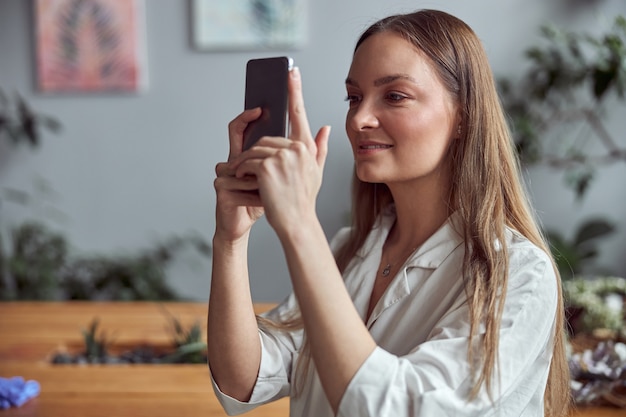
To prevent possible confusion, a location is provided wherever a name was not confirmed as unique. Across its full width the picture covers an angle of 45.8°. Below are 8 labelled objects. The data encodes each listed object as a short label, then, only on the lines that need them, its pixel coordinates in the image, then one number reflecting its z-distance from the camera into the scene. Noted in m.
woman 0.99
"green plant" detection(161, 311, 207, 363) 2.40
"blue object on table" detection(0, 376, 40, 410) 1.91
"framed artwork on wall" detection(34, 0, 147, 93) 4.36
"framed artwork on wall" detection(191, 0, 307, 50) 4.27
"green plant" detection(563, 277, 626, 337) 2.17
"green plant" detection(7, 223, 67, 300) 4.25
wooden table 1.89
